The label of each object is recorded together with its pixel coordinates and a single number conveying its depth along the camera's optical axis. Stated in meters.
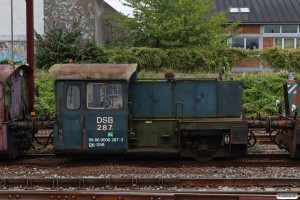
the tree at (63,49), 24.79
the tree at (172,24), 26.81
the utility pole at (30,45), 14.77
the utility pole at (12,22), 26.64
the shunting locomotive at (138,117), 12.06
